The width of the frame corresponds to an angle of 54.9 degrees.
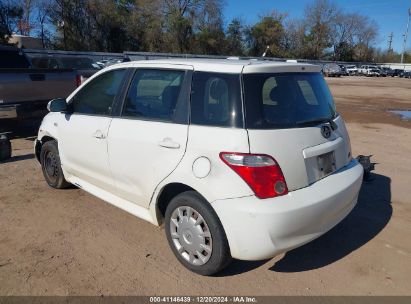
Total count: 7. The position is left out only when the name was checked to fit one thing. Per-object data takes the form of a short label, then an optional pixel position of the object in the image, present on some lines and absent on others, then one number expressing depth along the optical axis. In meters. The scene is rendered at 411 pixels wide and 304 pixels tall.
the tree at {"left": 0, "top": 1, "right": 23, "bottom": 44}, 37.75
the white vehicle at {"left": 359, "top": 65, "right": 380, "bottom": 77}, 64.88
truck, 7.77
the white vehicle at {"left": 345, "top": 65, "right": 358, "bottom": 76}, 66.66
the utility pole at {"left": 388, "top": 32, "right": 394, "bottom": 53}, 111.06
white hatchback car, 2.98
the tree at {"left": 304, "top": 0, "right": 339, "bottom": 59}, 89.88
